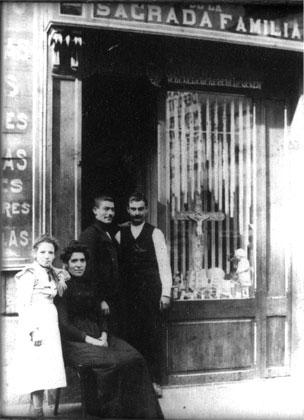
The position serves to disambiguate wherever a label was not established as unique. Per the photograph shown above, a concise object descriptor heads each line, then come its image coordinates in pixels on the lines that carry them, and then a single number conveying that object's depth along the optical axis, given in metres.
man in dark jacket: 5.26
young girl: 4.64
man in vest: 5.54
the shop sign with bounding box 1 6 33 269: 5.04
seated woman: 4.64
